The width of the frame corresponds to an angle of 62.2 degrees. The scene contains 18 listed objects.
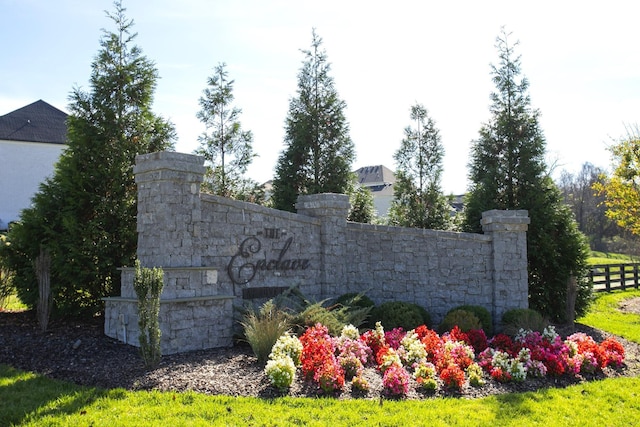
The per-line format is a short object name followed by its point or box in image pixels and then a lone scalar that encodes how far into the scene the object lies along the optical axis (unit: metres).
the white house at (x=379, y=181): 36.31
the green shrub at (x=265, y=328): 7.38
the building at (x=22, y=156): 28.55
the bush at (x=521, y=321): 10.62
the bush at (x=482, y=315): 10.91
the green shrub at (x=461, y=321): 10.29
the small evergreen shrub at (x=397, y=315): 10.09
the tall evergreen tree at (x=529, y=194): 13.19
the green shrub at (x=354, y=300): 10.18
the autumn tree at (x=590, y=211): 44.09
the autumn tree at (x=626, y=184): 15.99
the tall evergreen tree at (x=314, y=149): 14.57
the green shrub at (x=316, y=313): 8.70
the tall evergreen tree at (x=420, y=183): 15.38
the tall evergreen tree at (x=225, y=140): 15.17
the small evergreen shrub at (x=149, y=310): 6.75
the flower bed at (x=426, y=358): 6.45
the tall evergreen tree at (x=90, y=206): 9.55
